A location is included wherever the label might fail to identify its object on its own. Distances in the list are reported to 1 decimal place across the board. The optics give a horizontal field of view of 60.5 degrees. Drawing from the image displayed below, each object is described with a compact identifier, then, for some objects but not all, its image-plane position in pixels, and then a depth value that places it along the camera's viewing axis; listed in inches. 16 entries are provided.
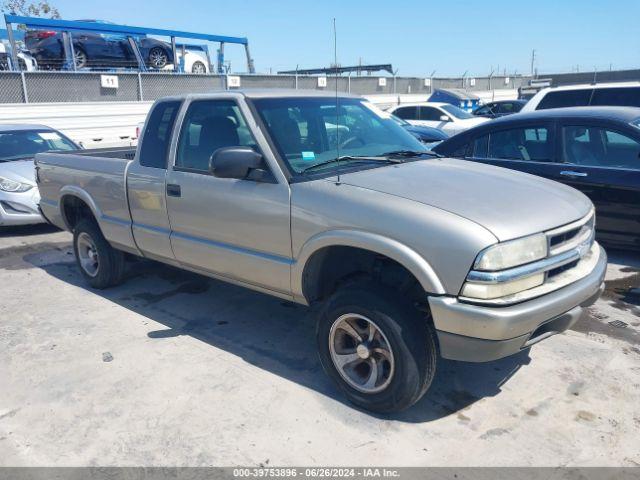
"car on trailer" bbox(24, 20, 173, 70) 669.3
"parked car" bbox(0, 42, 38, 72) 634.2
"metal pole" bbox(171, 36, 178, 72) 811.0
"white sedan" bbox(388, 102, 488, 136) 620.7
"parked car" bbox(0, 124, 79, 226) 303.9
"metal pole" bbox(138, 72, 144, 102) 637.3
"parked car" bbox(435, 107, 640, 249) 219.5
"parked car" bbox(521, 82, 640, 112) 340.5
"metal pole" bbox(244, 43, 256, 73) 1019.9
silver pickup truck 112.1
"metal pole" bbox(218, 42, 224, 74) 961.5
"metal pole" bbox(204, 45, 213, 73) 902.4
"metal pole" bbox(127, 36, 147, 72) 737.6
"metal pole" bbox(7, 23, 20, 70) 604.4
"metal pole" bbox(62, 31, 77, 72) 649.0
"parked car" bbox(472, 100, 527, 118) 731.4
